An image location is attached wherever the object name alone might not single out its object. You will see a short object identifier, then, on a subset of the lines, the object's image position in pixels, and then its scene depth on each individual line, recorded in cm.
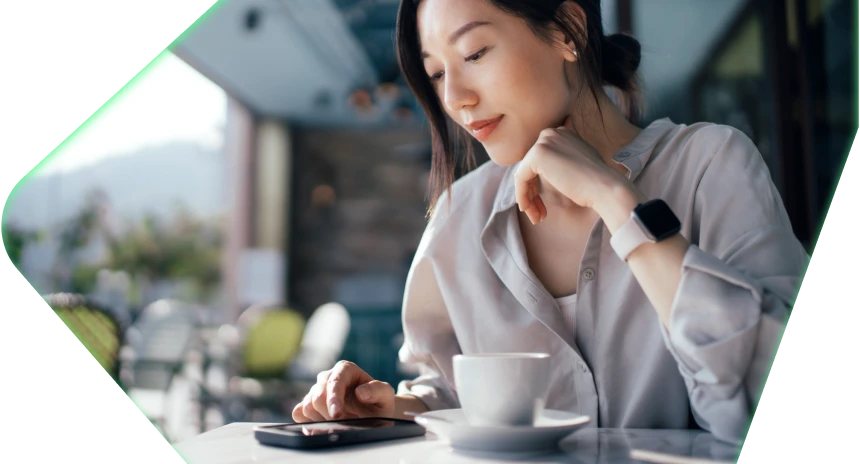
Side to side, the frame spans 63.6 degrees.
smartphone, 49
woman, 54
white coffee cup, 45
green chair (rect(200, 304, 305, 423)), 303
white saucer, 44
